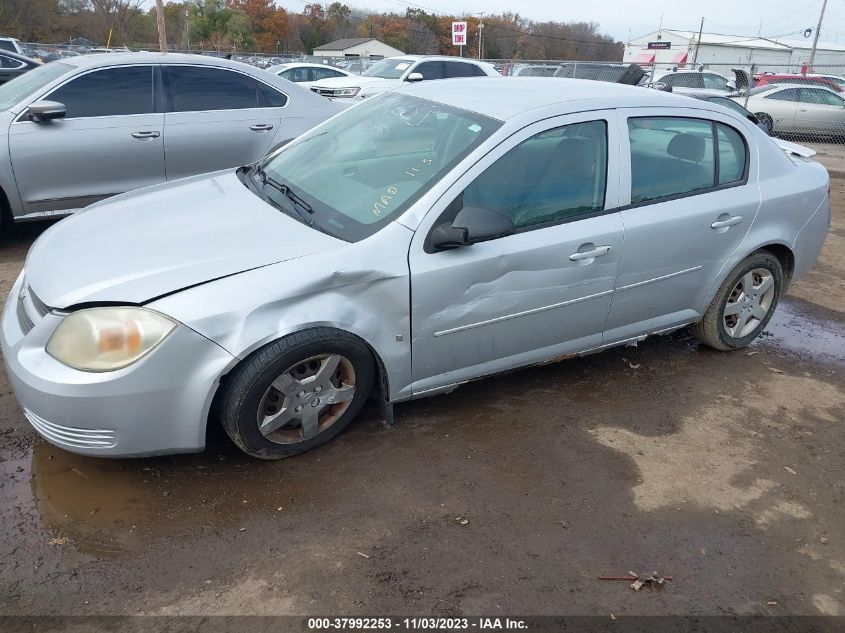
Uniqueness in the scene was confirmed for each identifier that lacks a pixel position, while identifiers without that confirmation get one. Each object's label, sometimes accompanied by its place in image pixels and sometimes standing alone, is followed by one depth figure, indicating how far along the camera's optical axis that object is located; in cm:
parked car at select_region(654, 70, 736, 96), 1711
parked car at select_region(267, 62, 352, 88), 1756
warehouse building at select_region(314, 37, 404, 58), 7231
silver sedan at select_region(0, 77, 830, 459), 268
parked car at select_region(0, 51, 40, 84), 1154
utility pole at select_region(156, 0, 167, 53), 2028
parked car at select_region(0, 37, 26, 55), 2102
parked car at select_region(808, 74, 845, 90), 2219
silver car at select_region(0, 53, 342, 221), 554
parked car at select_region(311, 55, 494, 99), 1332
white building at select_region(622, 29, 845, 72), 5888
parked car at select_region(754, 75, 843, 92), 1966
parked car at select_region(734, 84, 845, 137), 1722
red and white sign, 2631
